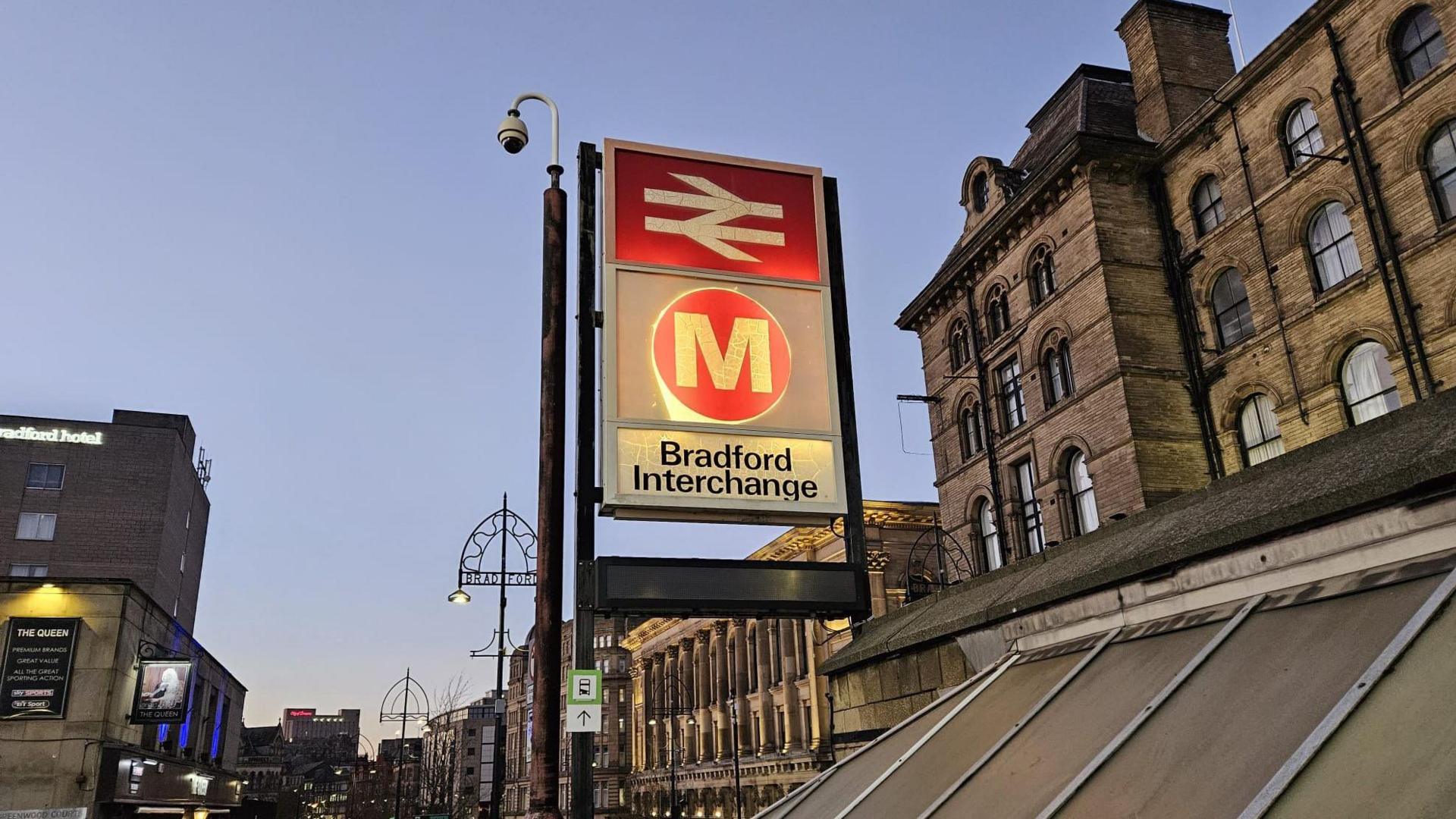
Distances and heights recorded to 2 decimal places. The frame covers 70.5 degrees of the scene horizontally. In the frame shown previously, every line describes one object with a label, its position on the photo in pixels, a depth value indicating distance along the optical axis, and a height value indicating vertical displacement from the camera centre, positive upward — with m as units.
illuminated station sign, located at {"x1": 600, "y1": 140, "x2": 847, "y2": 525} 11.94 +4.91
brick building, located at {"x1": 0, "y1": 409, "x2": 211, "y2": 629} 63.66 +17.56
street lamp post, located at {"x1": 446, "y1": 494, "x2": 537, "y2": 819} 26.36 +4.67
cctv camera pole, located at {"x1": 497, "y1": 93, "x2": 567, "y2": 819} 8.11 +2.18
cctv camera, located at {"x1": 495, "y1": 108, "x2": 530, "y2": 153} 10.61 +6.24
